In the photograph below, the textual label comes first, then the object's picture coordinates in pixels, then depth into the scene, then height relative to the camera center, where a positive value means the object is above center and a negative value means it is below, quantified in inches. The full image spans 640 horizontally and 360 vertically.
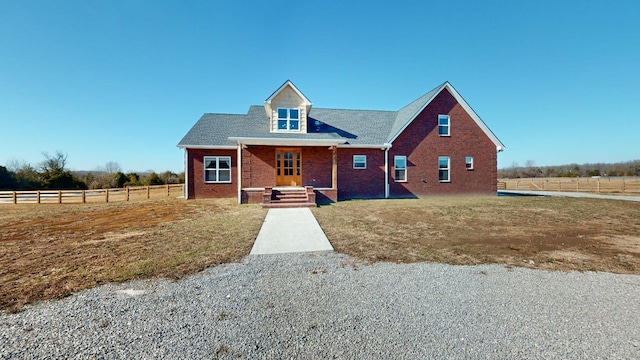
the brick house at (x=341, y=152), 592.4 +70.4
